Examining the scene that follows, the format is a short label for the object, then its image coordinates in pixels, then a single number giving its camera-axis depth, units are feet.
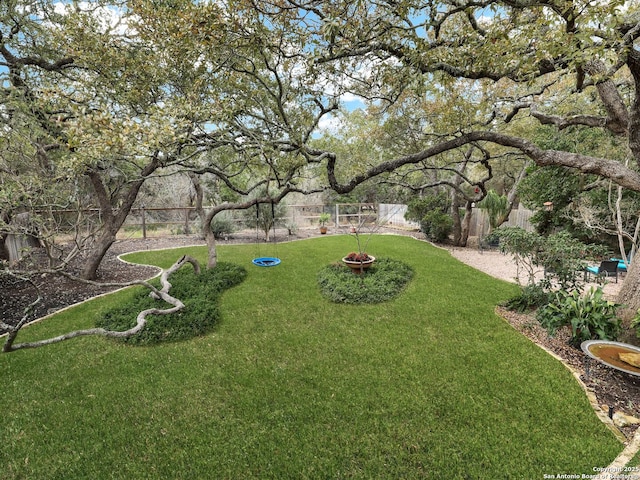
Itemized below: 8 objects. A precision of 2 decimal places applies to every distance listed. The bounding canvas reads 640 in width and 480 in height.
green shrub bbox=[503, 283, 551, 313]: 15.05
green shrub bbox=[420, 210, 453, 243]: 35.32
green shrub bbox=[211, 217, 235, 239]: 35.86
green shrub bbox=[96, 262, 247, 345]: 13.03
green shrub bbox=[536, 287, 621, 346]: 11.22
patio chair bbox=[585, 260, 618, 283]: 19.11
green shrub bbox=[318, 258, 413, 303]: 17.13
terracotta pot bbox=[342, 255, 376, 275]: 20.54
